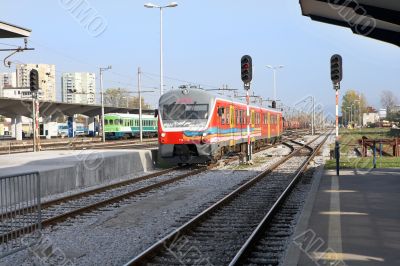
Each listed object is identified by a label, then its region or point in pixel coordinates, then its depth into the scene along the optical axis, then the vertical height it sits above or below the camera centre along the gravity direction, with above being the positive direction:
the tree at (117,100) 80.81 +5.22
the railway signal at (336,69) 16.03 +1.67
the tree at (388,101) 136.62 +5.43
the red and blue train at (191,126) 19.83 -0.08
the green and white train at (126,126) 59.62 -0.08
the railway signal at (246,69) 21.02 +2.25
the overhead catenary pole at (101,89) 52.61 +3.78
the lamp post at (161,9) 32.31 +7.74
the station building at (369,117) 161.12 +1.42
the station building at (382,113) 137.88 +2.22
